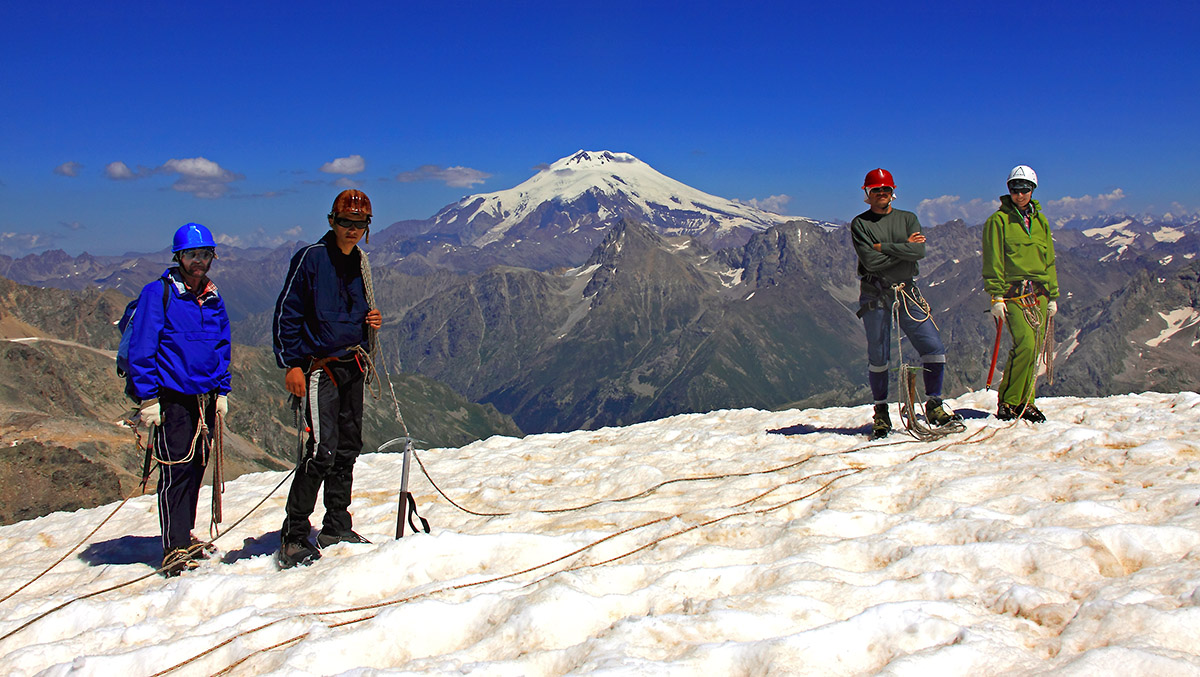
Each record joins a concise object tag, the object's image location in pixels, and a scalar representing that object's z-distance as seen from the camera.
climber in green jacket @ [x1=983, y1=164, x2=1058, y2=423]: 12.88
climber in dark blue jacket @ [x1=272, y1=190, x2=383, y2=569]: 8.41
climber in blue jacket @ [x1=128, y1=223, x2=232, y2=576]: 8.18
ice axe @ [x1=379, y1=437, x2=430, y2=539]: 8.46
